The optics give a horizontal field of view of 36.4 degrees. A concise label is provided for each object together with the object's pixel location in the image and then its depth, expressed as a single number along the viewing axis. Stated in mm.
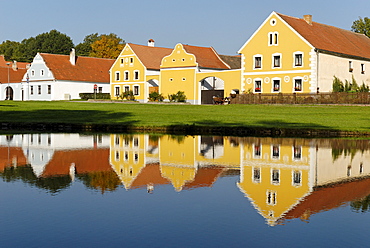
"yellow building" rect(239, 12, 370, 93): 55438
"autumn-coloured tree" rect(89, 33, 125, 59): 108375
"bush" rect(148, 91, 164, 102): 66688
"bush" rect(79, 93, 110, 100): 77062
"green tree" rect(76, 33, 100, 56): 132750
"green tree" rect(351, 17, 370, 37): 77438
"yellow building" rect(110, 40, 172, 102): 72938
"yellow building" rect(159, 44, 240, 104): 63875
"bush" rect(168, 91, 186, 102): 64438
